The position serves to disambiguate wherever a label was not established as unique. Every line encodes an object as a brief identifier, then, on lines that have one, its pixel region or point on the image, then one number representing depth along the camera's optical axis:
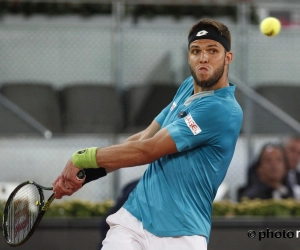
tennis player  8.95
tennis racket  9.80
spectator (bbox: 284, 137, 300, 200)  17.34
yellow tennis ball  13.05
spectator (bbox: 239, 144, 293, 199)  17.20
